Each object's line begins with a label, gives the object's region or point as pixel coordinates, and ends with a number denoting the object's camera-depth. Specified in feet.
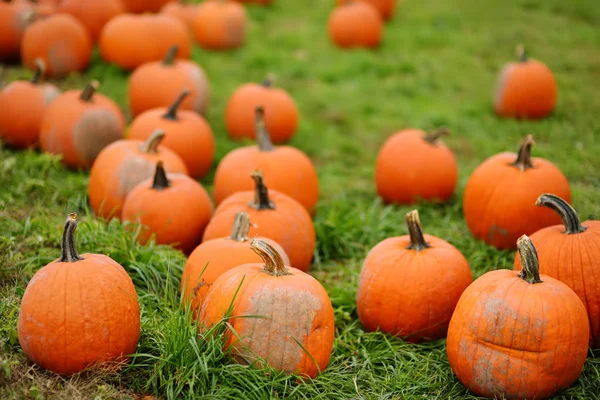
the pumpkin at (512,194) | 15.08
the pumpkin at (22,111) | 20.01
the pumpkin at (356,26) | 30.86
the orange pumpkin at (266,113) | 22.50
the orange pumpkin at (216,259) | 12.11
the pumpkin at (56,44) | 24.17
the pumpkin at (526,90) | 24.13
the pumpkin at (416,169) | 18.43
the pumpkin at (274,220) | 14.02
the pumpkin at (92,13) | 27.12
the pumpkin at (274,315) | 10.38
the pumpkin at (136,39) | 25.32
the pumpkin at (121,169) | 16.14
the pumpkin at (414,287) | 12.44
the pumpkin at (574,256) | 11.68
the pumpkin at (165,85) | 22.13
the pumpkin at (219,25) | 30.27
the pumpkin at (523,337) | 10.31
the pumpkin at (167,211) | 14.67
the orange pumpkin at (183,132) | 18.99
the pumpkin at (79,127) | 18.95
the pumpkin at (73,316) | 10.10
